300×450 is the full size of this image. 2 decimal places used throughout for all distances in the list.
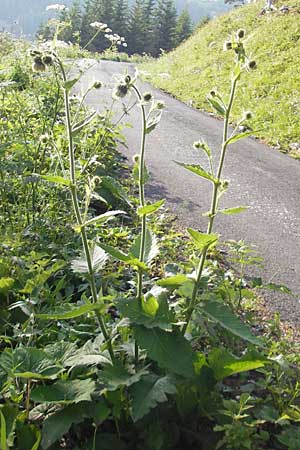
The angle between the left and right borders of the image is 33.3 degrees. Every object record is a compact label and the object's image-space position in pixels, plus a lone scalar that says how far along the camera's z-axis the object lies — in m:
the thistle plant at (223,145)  1.93
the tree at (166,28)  47.53
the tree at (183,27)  46.94
